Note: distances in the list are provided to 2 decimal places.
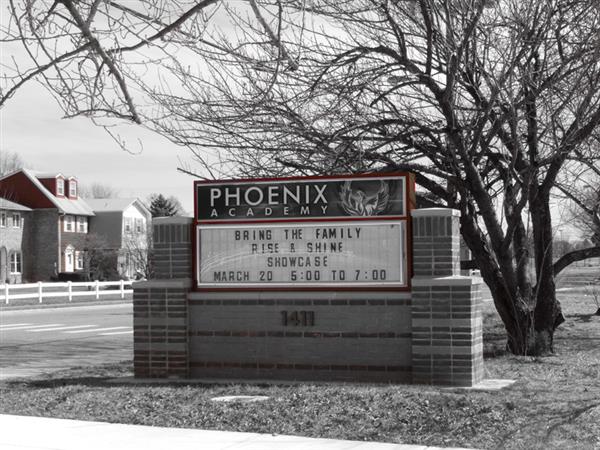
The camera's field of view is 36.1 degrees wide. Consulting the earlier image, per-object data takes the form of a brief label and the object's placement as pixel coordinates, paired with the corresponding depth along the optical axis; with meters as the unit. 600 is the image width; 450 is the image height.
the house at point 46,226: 65.06
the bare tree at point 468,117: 12.74
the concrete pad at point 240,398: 9.94
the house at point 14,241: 60.84
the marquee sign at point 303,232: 11.59
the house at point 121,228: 67.31
